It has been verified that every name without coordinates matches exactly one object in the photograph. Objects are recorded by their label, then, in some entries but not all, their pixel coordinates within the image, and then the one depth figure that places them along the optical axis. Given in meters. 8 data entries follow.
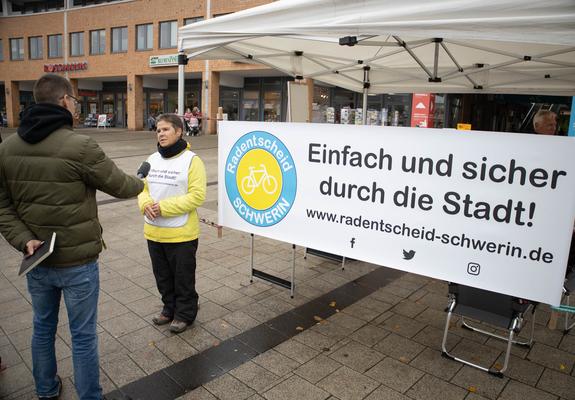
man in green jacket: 2.30
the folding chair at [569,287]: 3.58
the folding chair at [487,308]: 3.15
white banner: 2.65
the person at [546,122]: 4.72
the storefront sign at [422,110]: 13.44
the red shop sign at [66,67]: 33.12
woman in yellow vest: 3.45
